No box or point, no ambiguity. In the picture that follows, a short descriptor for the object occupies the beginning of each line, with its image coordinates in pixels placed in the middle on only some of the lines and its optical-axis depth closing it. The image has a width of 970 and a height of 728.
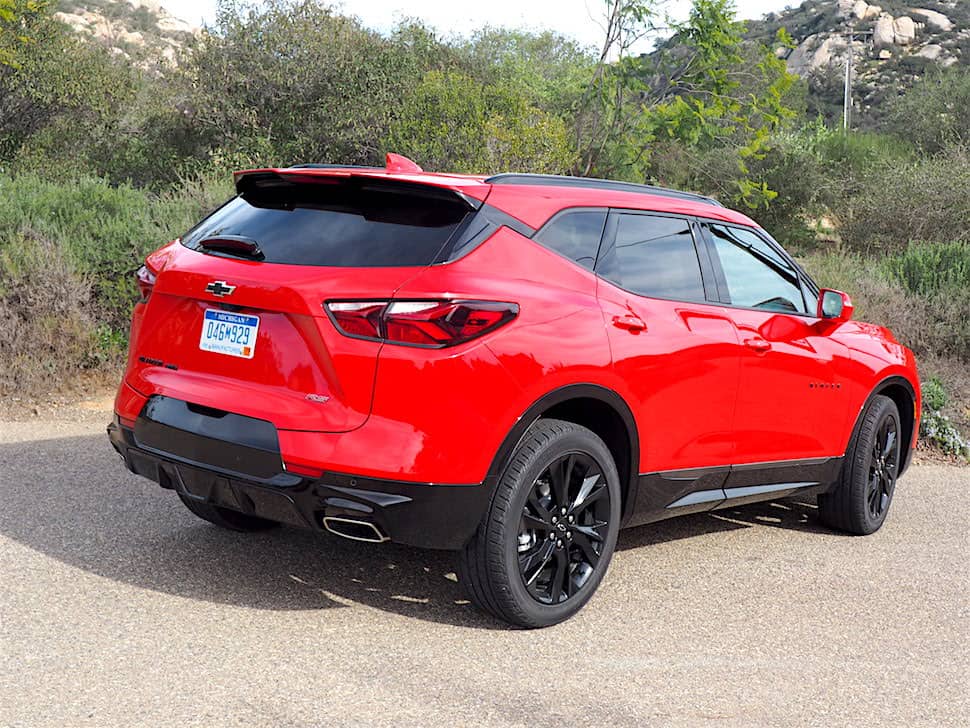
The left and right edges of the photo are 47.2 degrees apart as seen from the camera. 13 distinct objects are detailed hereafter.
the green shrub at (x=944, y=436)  9.35
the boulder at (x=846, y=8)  82.13
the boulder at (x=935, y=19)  76.88
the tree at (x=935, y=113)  29.95
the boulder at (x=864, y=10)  81.00
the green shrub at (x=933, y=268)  13.49
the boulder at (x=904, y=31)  75.81
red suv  3.97
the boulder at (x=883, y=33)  75.56
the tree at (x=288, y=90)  20.94
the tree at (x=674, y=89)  17.45
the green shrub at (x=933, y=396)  9.73
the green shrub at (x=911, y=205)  20.28
